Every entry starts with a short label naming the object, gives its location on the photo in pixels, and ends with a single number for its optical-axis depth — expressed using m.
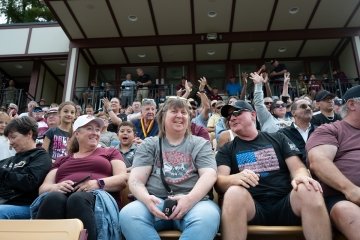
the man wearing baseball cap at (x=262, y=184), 1.92
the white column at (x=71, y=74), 9.99
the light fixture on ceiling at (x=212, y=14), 9.04
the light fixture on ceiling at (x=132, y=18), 9.23
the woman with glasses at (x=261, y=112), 3.96
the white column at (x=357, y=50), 9.67
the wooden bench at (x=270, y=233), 2.01
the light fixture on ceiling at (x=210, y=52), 10.61
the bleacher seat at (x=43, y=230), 1.58
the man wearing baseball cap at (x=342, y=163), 1.89
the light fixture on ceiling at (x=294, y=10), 8.91
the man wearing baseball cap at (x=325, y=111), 4.18
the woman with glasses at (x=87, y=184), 2.08
